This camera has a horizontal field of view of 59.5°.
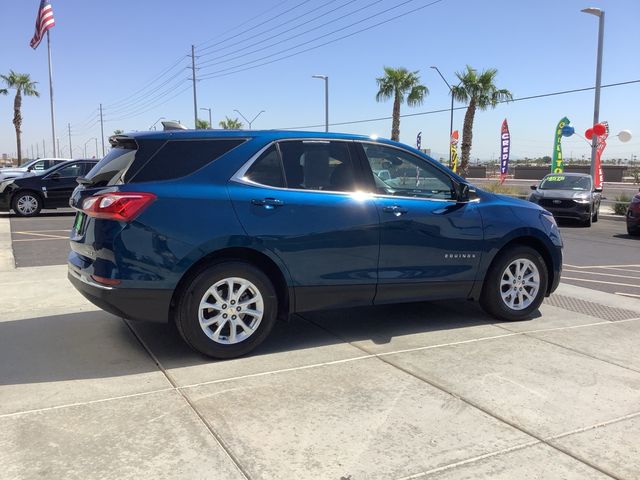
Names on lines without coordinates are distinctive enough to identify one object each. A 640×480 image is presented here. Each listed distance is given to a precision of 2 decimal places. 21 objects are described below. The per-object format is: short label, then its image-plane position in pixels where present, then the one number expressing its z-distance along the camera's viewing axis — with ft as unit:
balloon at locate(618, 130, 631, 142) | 87.11
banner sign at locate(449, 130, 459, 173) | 140.97
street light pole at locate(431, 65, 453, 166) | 138.44
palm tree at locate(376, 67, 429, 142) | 132.87
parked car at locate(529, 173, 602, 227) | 53.52
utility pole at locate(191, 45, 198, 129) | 166.63
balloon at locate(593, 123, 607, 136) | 75.36
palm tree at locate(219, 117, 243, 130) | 231.50
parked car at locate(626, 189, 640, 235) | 45.03
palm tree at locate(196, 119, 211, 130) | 203.77
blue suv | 13.26
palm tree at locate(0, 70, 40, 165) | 171.53
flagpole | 125.29
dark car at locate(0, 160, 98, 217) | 51.49
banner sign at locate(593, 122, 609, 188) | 76.76
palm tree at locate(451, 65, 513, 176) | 108.68
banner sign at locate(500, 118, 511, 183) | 115.55
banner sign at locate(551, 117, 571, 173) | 97.71
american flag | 103.84
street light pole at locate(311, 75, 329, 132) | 139.95
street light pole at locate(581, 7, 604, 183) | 72.84
